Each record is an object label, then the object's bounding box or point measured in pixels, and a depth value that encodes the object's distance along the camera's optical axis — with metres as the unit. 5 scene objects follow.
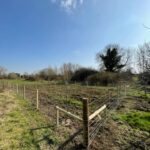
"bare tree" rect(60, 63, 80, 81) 27.74
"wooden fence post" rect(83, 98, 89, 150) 2.68
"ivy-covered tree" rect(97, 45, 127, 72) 23.22
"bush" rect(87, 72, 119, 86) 17.60
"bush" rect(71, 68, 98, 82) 22.04
